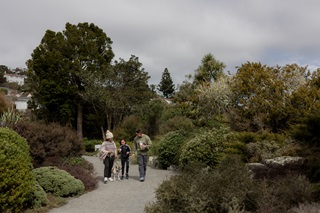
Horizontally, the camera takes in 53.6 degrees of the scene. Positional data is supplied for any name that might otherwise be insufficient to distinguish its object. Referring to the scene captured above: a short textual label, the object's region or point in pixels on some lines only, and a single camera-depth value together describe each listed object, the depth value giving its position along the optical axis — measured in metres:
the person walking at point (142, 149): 10.68
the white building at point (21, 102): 64.82
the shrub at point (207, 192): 5.12
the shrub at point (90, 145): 27.62
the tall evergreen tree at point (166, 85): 67.19
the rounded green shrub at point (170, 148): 13.62
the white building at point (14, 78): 115.04
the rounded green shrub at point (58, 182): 8.16
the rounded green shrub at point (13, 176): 6.05
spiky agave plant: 10.05
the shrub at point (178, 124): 17.49
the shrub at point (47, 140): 9.60
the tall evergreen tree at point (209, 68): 28.12
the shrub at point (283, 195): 4.71
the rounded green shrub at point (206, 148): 11.12
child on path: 11.29
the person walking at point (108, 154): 10.59
